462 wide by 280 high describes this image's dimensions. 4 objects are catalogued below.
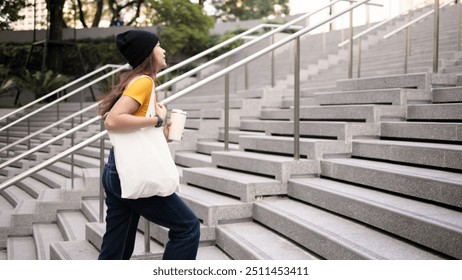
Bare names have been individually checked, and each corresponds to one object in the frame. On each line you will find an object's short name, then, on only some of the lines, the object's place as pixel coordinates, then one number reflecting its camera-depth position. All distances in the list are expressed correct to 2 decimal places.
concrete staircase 2.72
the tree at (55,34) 12.48
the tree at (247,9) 18.39
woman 2.14
